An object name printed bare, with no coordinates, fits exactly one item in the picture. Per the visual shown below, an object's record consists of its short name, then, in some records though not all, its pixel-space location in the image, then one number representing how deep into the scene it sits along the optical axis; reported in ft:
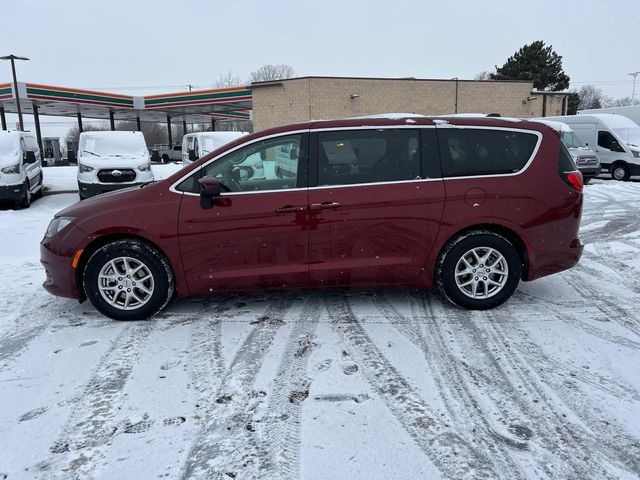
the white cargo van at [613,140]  57.98
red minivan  14.08
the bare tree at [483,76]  255.70
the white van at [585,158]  53.57
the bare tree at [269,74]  227.65
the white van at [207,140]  49.07
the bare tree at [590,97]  281.54
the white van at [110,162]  41.39
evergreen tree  149.69
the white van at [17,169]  37.32
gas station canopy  104.78
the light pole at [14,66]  72.08
